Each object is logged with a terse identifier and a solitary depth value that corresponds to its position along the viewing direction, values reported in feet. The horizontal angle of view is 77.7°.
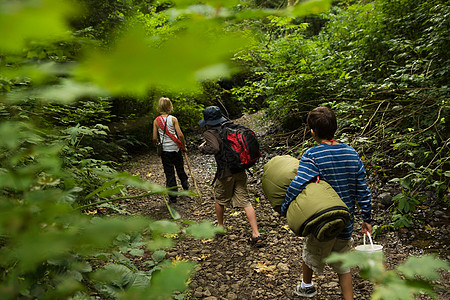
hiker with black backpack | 11.35
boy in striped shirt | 7.22
